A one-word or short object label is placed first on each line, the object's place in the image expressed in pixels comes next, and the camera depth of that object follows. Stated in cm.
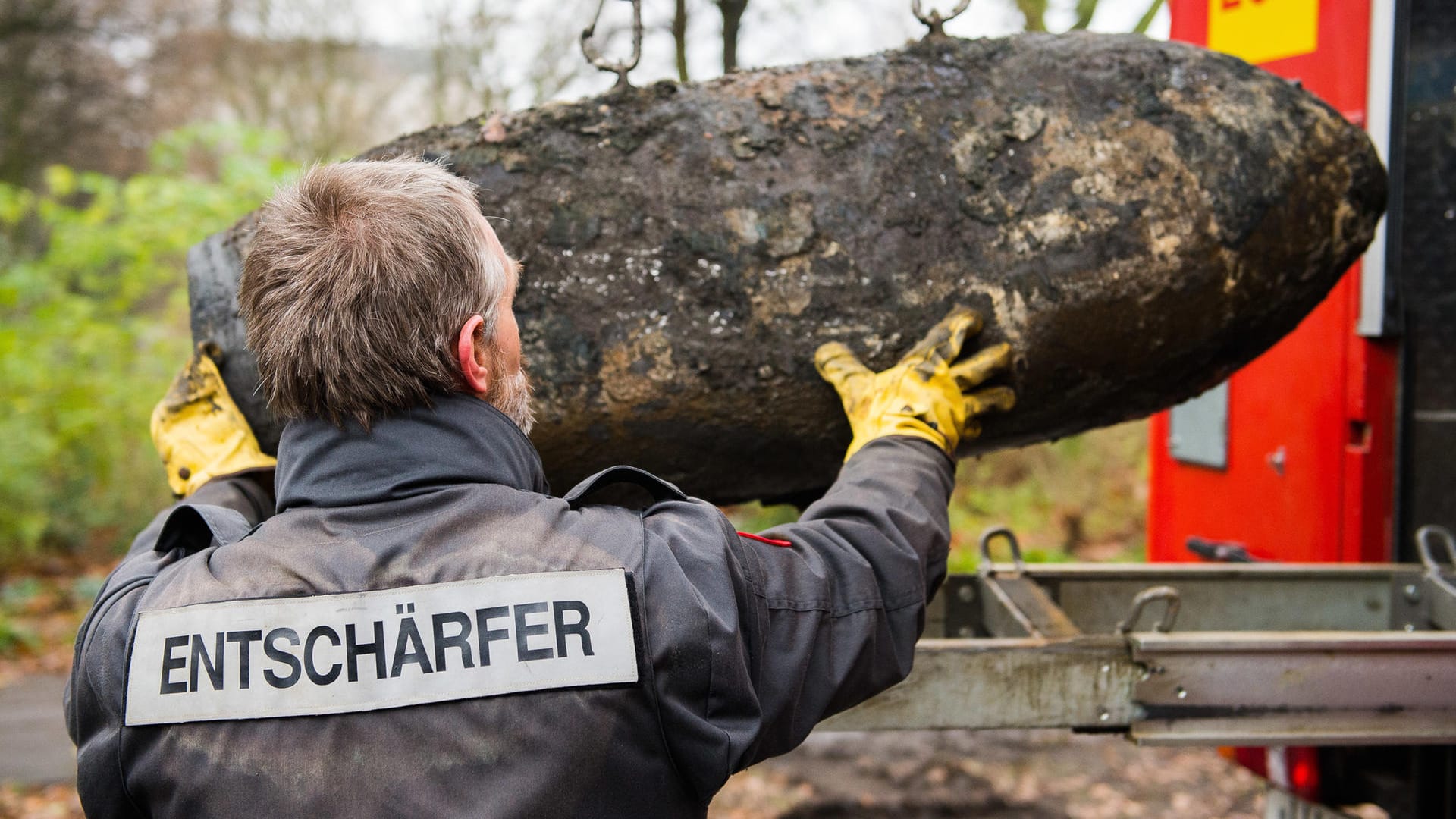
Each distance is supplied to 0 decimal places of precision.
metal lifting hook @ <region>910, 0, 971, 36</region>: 198
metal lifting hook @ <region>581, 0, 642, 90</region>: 193
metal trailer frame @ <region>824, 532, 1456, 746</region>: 181
